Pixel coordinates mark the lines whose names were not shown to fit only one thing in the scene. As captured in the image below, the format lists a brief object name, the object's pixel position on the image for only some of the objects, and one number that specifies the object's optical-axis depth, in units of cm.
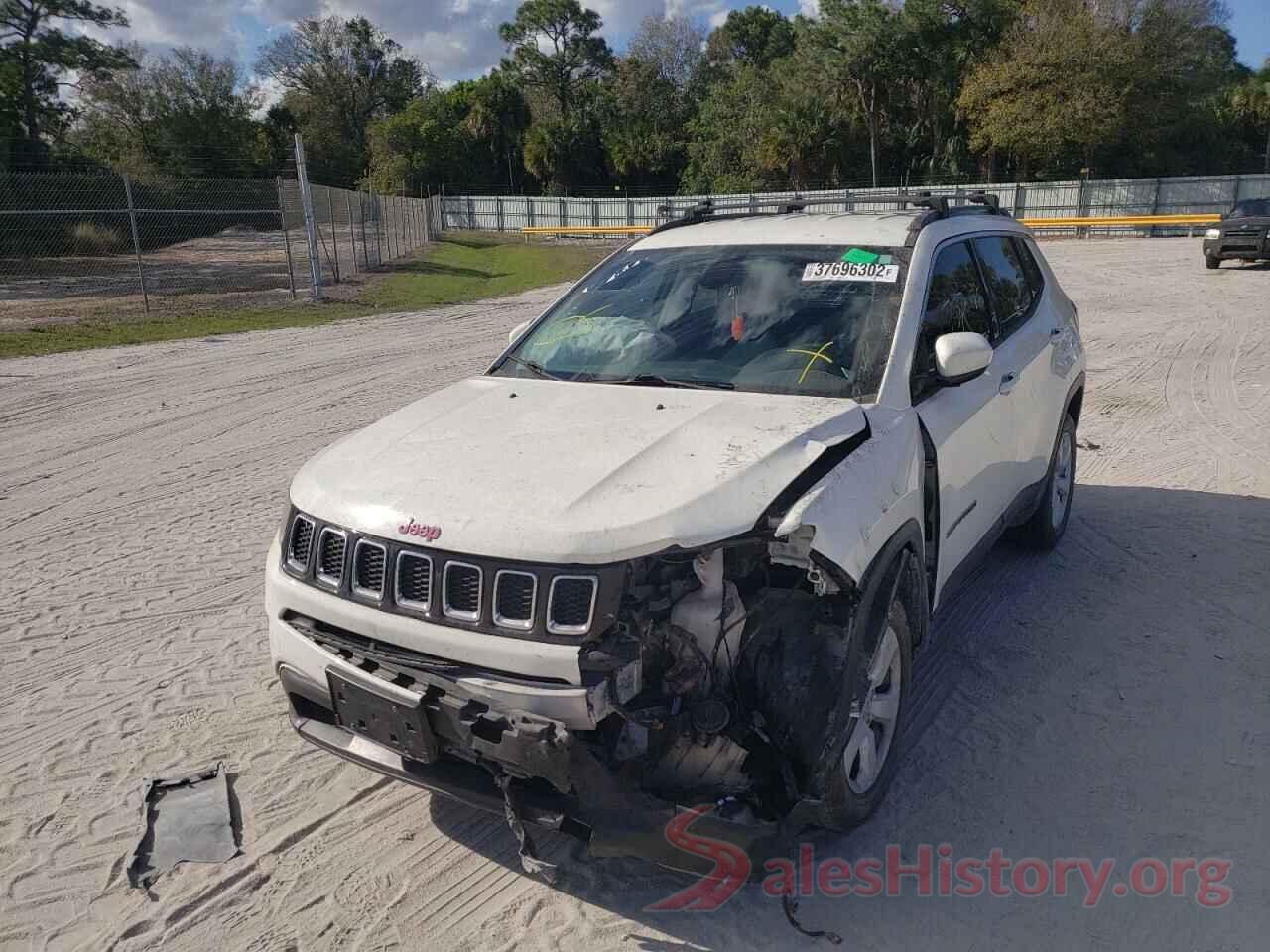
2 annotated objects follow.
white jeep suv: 259
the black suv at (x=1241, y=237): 2106
